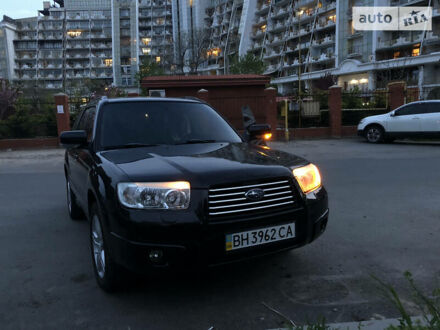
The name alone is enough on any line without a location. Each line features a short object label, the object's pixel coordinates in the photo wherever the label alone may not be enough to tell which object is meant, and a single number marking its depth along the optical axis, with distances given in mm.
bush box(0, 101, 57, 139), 15750
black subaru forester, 2570
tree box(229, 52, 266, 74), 39719
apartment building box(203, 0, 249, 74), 76812
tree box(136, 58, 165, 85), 42094
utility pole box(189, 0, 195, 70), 85262
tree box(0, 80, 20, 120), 16828
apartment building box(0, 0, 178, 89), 92250
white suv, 13505
